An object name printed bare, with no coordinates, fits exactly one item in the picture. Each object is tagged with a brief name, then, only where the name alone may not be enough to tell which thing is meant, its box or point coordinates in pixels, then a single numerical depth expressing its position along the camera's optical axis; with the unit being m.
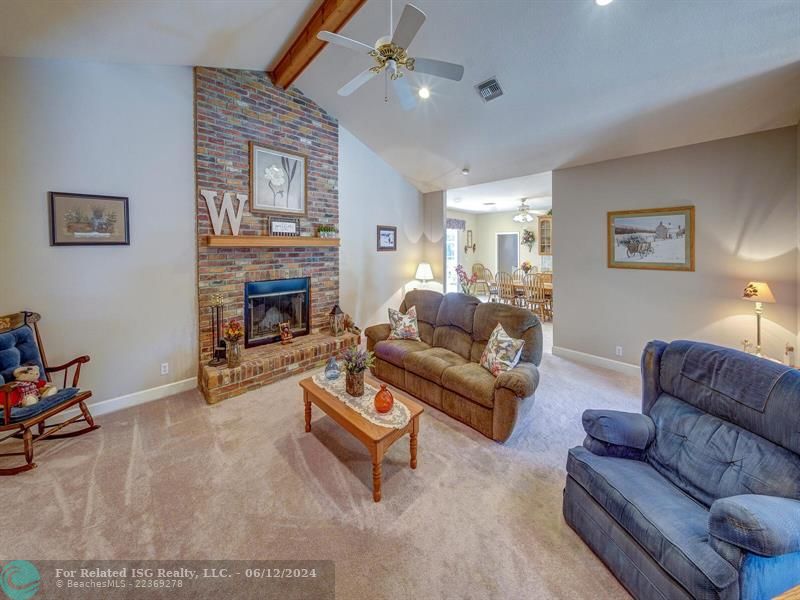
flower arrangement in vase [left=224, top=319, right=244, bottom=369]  3.60
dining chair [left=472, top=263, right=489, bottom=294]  9.73
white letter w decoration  3.71
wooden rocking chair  2.32
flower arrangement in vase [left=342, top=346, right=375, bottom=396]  2.51
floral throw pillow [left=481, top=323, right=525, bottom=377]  2.91
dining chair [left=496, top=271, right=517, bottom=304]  7.17
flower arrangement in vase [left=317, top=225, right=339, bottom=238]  4.69
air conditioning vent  3.32
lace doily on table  2.21
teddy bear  2.46
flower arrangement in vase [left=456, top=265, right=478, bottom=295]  6.44
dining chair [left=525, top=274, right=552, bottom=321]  6.71
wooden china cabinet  8.58
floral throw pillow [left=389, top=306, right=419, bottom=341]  3.98
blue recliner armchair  1.19
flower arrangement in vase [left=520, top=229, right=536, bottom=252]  9.27
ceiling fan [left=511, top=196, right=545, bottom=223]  8.21
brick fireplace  3.68
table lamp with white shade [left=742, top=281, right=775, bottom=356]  3.07
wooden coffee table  2.05
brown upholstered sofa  2.66
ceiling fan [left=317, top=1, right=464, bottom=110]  2.00
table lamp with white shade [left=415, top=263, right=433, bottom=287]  6.19
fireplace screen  4.22
